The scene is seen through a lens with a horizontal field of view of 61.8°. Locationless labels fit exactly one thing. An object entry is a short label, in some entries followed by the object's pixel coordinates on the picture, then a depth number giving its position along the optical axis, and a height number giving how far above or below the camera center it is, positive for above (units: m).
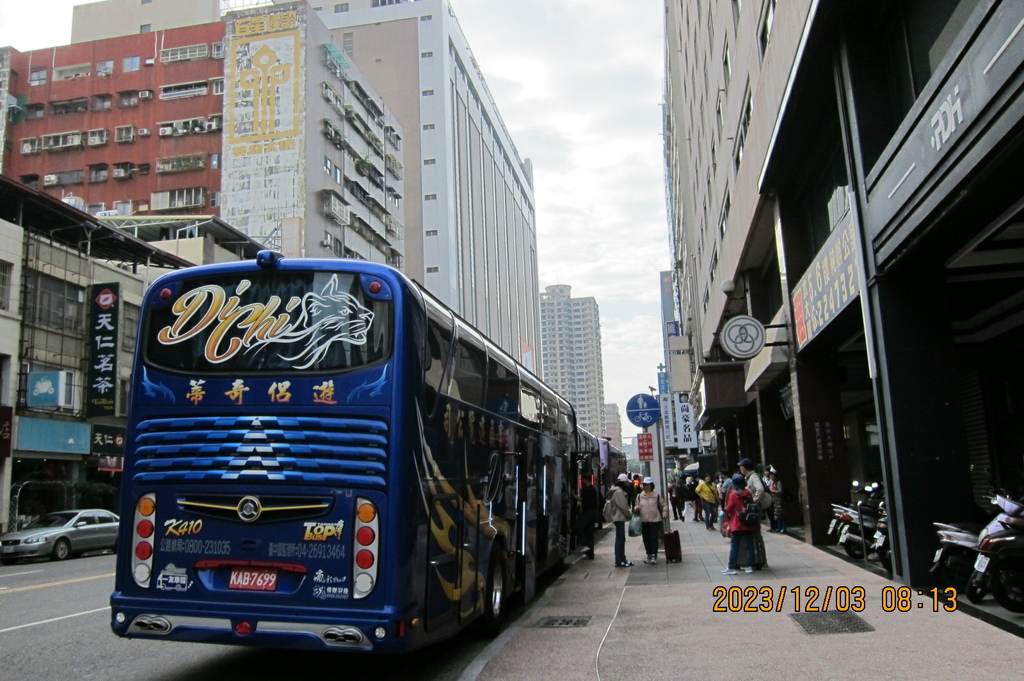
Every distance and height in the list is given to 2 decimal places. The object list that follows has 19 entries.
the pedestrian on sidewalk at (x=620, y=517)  16.09 -0.80
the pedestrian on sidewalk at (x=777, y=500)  20.94 -0.79
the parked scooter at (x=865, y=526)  13.09 -0.93
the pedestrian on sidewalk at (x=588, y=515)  17.64 -0.83
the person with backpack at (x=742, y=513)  13.07 -0.65
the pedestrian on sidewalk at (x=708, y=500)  25.86 -0.86
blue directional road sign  17.45 +1.26
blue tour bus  6.65 +0.16
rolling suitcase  16.12 -1.45
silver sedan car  22.81 -1.27
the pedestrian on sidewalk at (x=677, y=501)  30.73 -1.07
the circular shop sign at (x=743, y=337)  18.23 +2.82
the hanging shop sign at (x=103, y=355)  31.88 +4.97
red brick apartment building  57.62 +25.26
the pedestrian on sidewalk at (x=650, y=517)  16.22 -0.82
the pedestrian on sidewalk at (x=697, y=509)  31.05 -1.36
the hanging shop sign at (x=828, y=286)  12.17 +2.95
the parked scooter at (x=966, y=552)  8.82 -1.00
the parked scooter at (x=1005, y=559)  8.48 -0.96
